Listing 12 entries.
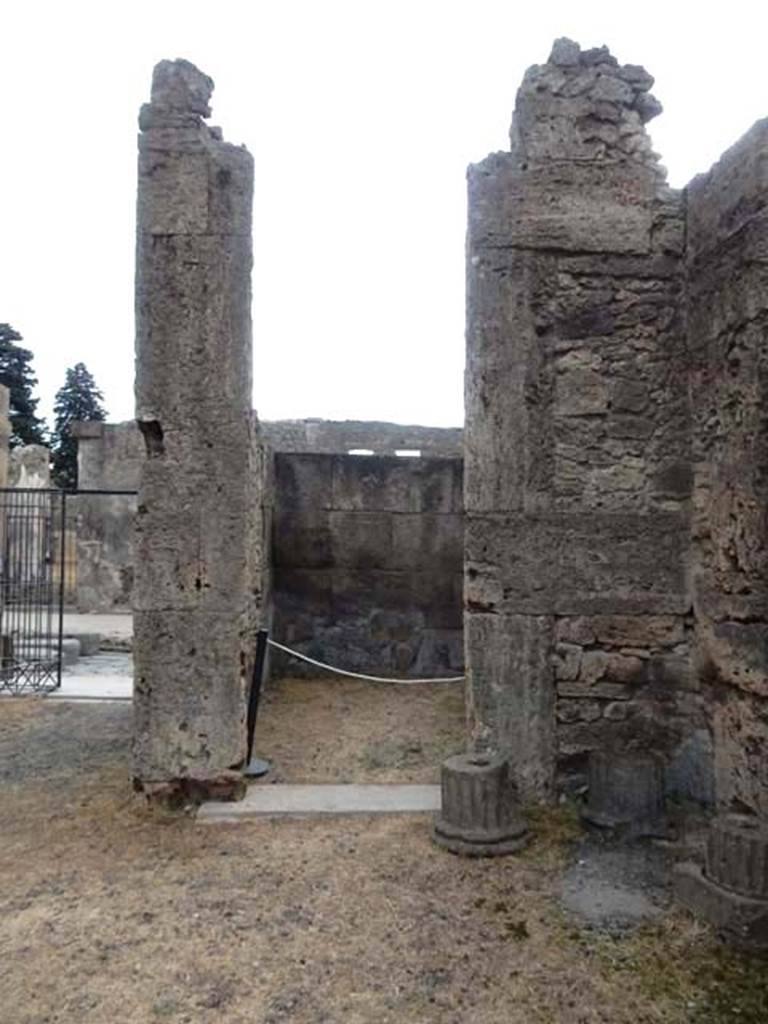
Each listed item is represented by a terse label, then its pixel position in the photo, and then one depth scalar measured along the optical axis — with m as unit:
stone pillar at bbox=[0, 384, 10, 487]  9.77
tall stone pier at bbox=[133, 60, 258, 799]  4.45
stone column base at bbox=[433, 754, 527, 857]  3.85
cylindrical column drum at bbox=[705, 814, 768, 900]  3.12
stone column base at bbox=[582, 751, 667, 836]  4.06
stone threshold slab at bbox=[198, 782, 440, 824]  4.27
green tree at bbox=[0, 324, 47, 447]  30.08
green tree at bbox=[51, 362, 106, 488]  32.81
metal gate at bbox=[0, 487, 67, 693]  8.20
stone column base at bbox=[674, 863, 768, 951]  3.00
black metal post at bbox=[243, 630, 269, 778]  4.93
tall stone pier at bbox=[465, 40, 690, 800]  4.54
